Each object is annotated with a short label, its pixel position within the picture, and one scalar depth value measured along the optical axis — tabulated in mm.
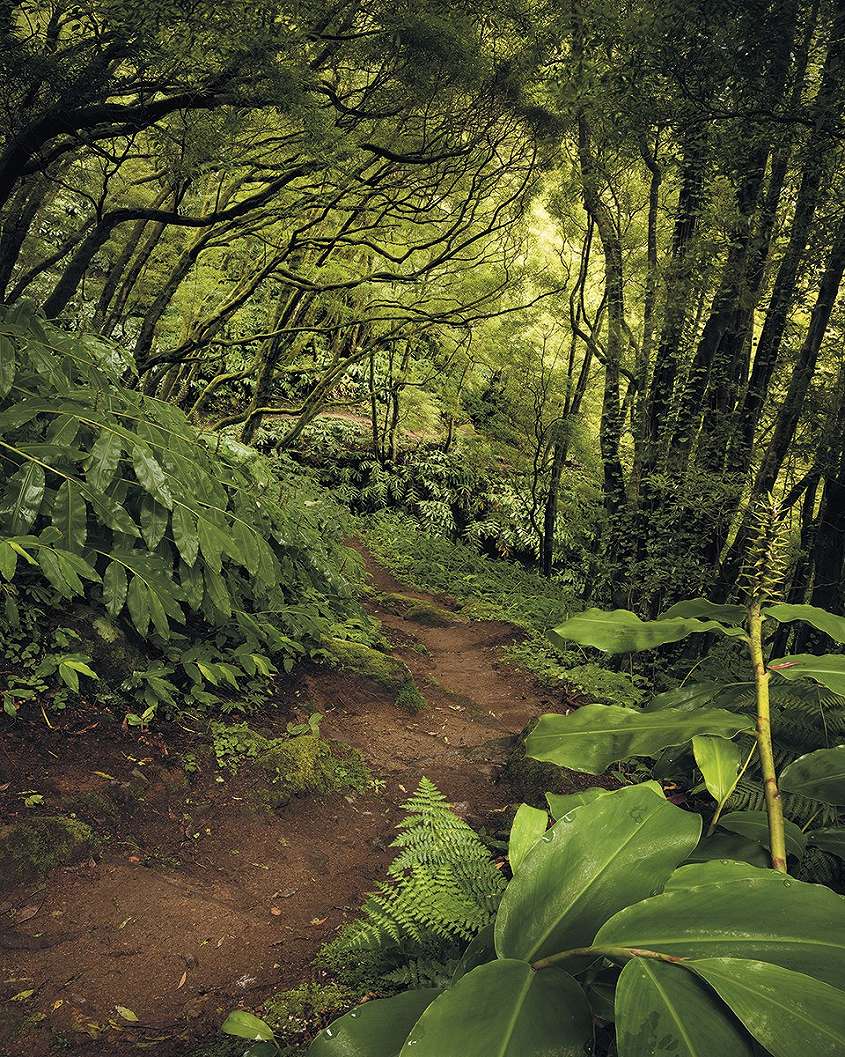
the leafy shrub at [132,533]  3287
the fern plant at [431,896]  2117
